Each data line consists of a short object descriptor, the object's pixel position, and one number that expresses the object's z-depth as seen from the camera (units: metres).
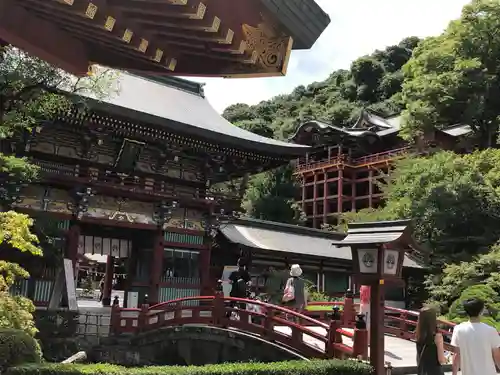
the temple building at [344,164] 43.34
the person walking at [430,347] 6.35
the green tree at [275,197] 37.38
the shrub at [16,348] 7.25
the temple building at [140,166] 6.64
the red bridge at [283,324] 9.79
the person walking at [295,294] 12.12
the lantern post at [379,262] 8.36
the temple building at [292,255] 22.03
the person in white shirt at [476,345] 4.94
